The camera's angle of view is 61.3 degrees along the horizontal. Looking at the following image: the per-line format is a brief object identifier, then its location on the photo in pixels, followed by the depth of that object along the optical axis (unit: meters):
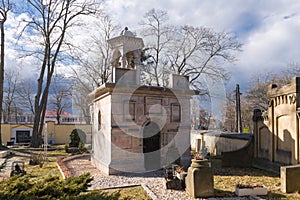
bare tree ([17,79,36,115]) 42.25
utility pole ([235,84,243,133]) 25.74
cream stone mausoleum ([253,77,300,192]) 9.39
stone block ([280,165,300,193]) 7.39
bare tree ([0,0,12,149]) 21.20
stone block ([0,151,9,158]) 16.46
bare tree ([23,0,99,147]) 22.66
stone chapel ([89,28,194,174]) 10.37
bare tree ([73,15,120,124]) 26.47
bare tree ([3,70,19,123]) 40.81
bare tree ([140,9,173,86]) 24.56
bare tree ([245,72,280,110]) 30.63
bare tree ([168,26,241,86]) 25.53
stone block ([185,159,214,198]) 6.91
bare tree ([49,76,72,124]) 43.40
